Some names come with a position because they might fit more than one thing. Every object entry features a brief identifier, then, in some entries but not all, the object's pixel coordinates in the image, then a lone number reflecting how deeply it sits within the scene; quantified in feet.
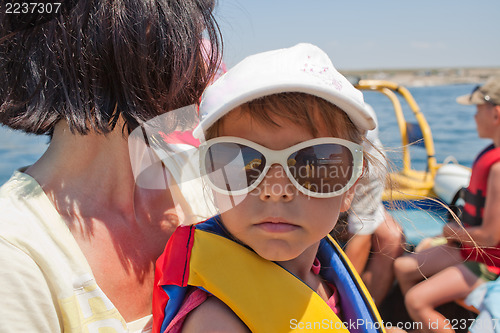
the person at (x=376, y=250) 4.59
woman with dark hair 2.28
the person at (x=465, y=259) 4.15
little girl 2.32
